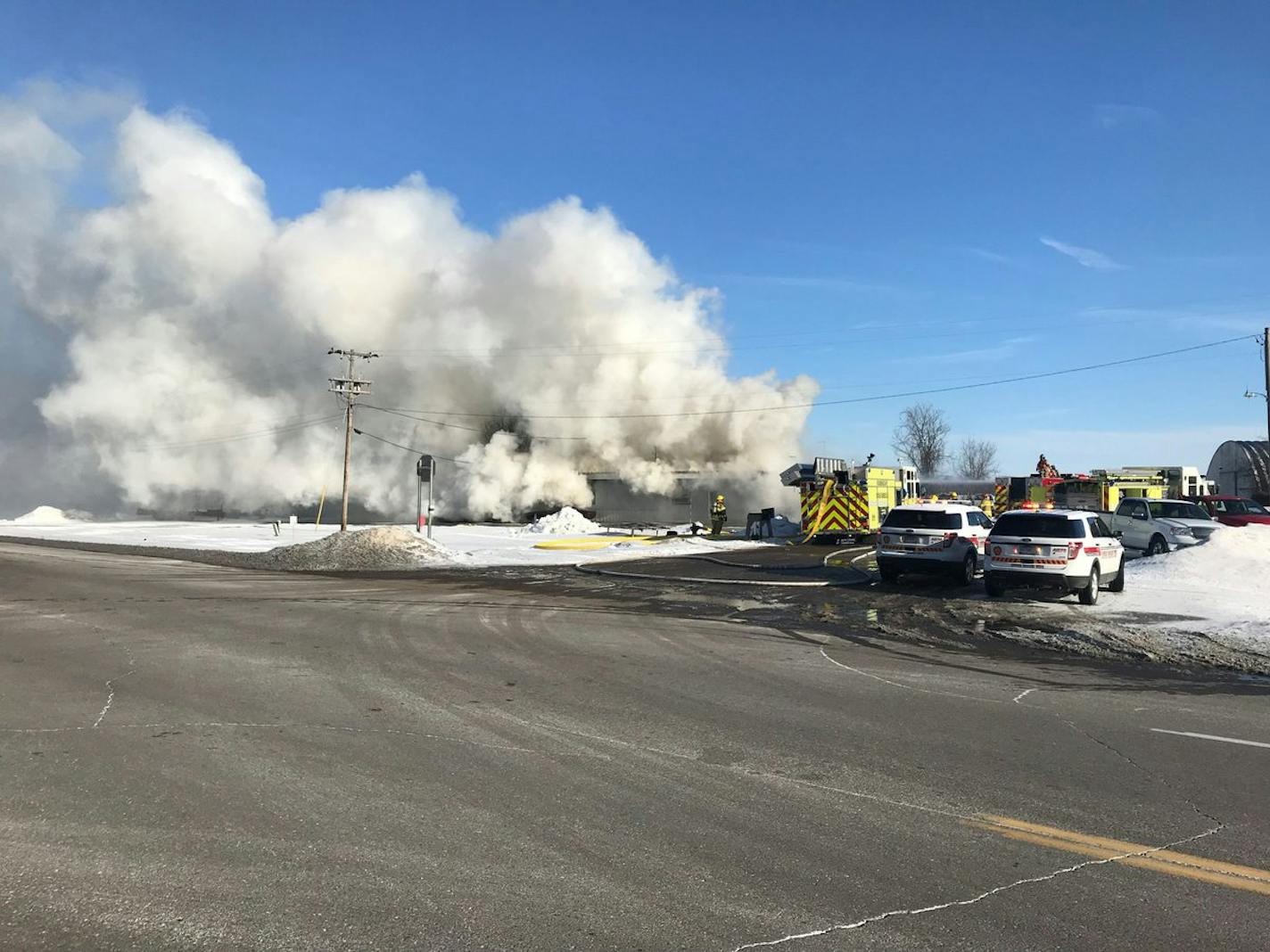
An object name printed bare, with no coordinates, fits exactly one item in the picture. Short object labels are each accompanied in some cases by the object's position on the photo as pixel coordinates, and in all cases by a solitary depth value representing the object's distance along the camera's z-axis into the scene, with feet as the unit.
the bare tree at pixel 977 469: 339.77
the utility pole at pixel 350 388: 136.87
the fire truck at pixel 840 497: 108.47
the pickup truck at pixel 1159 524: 75.46
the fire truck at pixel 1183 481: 123.34
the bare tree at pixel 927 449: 309.01
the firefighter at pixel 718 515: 126.41
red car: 93.91
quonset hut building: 203.00
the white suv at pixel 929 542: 58.39
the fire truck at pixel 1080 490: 100.94
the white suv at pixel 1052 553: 49.24
